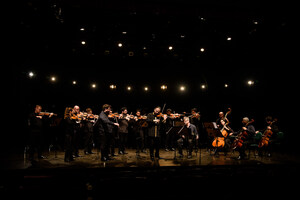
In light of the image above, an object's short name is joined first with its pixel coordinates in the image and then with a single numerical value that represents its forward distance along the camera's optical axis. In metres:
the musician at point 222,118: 8.66
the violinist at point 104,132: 6.92
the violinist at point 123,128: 8.70
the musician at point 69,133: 6.65
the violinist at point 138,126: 9.11
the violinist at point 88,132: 8.48
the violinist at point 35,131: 6.69
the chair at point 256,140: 8.17
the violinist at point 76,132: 6.85
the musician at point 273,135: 8.30
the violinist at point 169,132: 7.83
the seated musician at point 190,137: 7.97
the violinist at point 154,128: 7.17
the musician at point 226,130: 8.31
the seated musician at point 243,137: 7.60
